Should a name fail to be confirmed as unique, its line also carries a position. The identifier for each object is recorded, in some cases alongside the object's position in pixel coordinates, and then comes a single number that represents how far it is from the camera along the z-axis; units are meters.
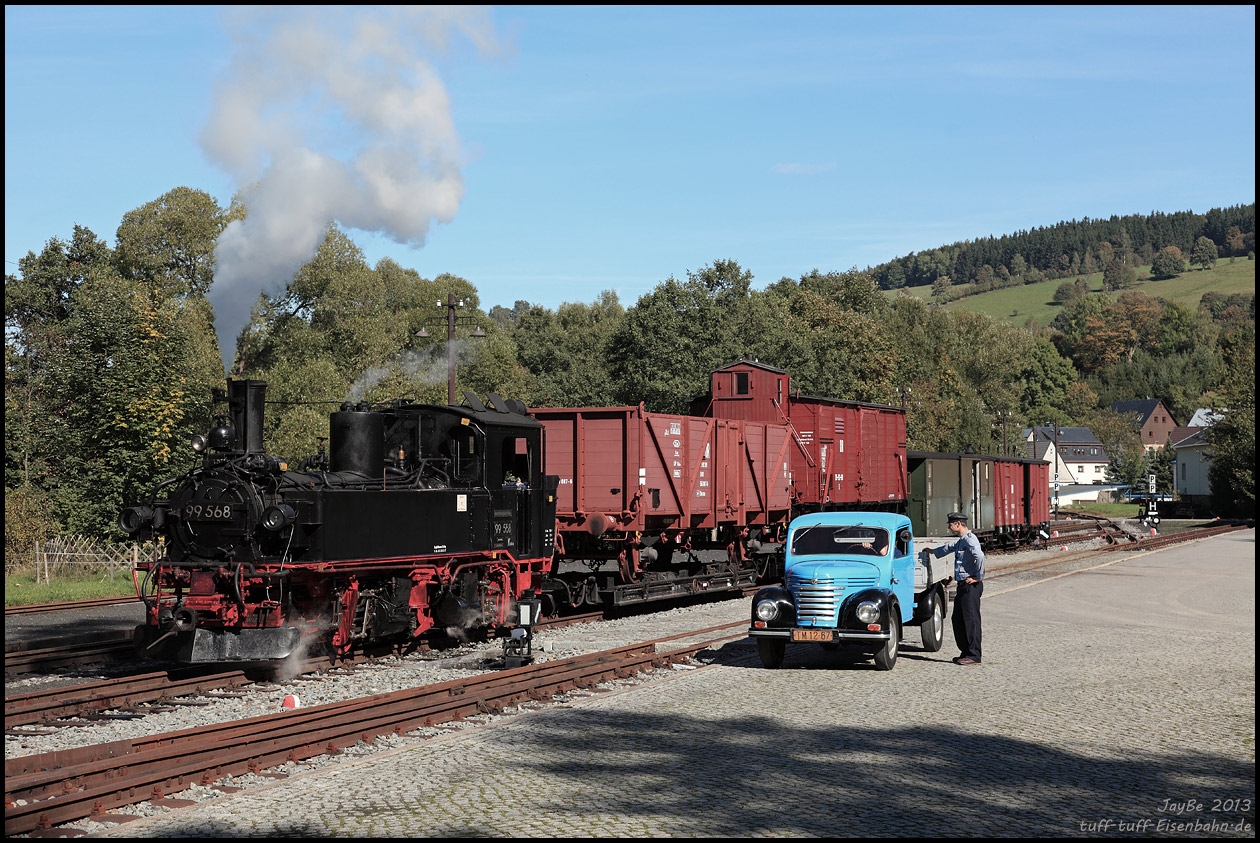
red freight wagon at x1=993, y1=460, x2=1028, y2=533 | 38.31
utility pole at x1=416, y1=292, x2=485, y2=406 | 27.38
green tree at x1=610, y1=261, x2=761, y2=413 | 54.22
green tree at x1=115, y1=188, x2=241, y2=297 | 49.83
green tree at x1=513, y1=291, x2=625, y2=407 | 62.56
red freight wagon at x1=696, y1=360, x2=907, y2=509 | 26.72
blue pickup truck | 13.77
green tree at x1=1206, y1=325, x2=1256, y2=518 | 61.72
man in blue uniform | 14.59
